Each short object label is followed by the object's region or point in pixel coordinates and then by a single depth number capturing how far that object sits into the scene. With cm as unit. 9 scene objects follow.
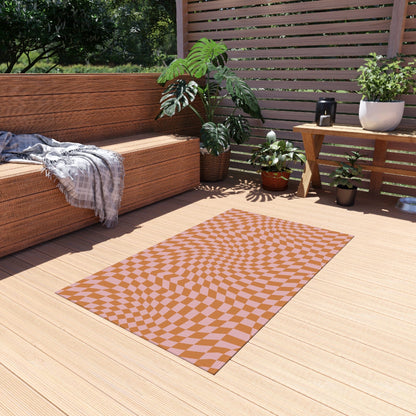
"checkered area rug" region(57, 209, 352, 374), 150
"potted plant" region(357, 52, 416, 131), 270
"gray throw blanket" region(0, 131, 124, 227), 231
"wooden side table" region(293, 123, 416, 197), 270
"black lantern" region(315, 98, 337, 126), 300
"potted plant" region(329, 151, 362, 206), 297
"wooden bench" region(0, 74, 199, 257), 218
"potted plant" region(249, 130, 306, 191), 330
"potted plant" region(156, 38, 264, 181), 335
